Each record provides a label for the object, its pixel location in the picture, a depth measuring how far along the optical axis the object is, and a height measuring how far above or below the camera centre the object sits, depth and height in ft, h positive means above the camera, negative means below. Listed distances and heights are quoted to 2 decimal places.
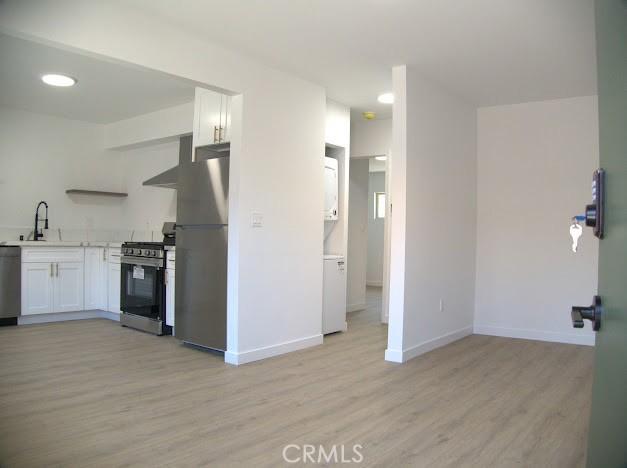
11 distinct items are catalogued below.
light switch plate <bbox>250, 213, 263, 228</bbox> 12.48 +0.38
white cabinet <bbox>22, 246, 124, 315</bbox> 16.76 -1.78
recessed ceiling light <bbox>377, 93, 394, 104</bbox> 15.62 +4.72
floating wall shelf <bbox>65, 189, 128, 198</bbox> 19.62 +1.70
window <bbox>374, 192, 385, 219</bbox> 34.68 +2.29
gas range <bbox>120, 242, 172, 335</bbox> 15.34 -1.87
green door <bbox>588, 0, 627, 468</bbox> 2.43 -0.09
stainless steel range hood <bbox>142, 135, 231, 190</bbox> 16.88 +2.19
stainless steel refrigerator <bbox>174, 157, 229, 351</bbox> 12.64 -0.53
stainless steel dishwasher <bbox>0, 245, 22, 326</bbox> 16.15 -1.82
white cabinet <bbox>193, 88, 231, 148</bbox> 13.48 +3.44
